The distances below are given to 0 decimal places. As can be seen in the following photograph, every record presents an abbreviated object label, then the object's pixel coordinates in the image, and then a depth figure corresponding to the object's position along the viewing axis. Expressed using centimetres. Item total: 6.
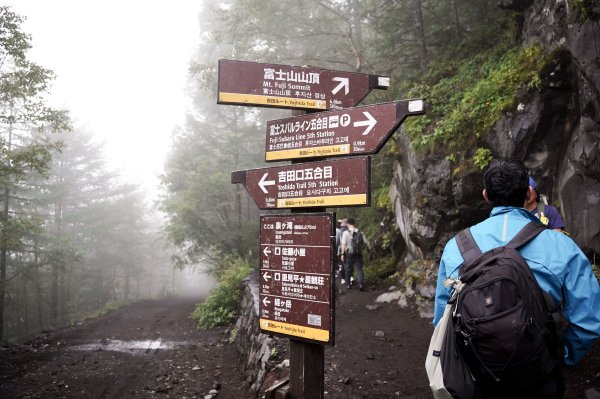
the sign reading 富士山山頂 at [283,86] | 378
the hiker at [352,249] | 1116
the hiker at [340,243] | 1213
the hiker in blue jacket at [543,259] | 195
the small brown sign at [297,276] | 328
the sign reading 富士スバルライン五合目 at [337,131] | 320
